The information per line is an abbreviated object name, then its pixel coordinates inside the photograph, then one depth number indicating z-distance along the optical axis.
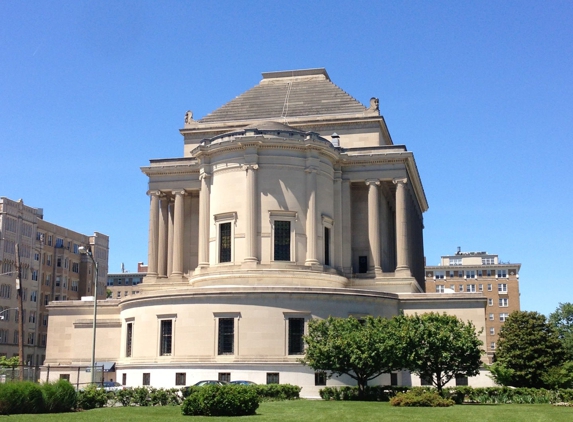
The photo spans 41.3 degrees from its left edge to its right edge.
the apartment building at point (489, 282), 151.12
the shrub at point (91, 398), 39.69
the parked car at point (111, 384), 54.28
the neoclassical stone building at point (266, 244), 53.88
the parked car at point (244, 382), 48.59
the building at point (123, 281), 190.50
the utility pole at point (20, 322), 62.77
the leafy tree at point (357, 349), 45.69
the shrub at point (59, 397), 36.41
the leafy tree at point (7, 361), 86.02
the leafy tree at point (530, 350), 71.06
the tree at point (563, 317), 146.70
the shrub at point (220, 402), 34.12
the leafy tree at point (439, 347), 46.12
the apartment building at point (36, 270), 107.25
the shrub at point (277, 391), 45.54
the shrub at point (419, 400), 41.34
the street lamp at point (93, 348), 49.45
